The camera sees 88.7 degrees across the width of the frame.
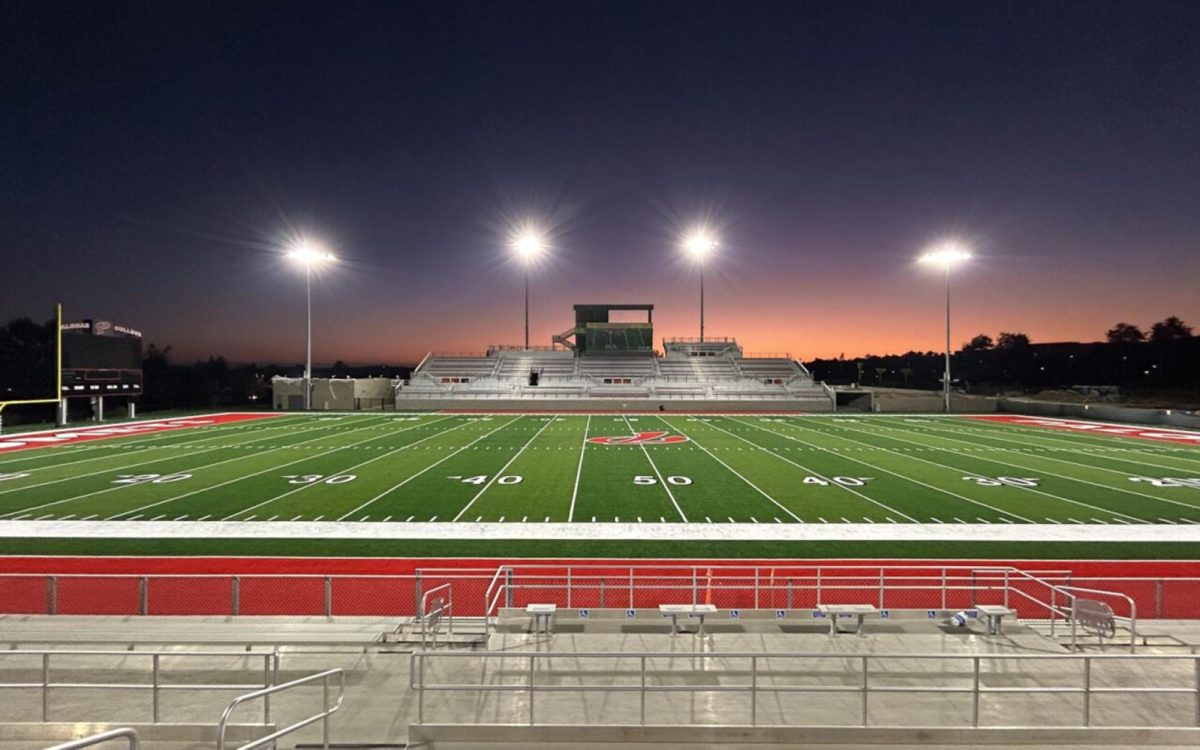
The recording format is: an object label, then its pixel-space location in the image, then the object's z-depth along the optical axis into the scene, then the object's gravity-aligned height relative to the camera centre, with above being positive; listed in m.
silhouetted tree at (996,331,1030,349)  145.88 +8.87
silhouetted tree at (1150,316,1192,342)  115.00 +9.09
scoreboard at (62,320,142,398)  33.88 +1.11
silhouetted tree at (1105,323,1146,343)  122.19 +8.79
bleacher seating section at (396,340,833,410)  56.38 +0.15
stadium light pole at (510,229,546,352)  61.50 +13.48
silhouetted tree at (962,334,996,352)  148.75 +8.36
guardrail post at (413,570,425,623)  8.36 -2.98
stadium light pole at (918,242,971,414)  45.78 +9.12
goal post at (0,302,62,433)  32.69 +1.71
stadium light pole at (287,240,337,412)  46.38 +9.35
